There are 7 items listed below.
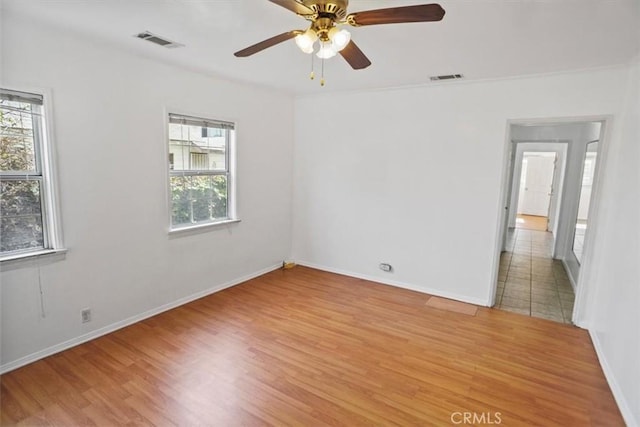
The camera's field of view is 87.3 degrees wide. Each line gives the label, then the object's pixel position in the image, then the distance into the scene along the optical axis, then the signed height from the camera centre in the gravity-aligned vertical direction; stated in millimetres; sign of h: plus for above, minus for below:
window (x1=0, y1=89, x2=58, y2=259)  2412 -119
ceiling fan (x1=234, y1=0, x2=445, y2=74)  1513 +732
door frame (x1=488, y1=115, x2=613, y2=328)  3166 -252
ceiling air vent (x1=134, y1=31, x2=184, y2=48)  2559 +1002
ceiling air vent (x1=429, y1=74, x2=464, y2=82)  3491 +1039
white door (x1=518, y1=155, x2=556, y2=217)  10977 -264
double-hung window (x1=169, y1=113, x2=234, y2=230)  3600 -29
